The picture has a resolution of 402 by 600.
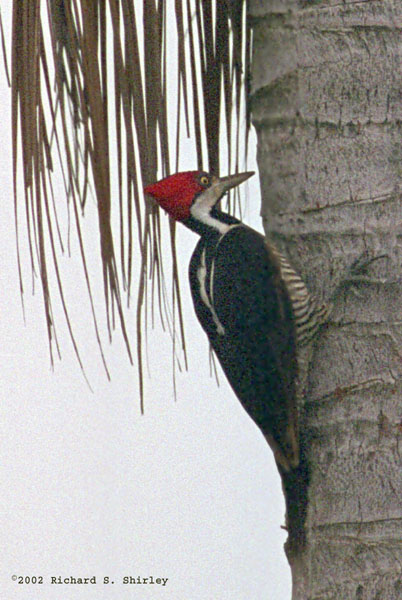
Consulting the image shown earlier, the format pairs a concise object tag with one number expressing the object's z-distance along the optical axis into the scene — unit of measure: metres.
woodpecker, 8.00
